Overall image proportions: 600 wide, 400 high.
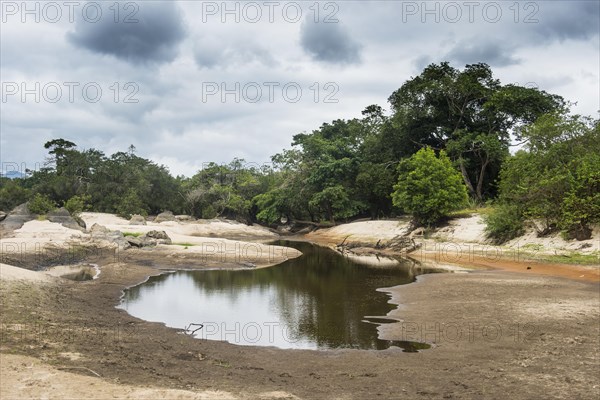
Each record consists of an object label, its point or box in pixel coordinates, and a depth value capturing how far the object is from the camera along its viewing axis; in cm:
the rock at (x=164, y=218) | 6861
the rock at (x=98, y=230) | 3640
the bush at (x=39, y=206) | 4916
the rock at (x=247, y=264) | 3170
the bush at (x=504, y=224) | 3700
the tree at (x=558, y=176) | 3075
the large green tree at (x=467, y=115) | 5297
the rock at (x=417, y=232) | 4753
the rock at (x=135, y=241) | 3693
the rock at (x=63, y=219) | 4040
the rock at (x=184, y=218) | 7306
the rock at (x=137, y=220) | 5949
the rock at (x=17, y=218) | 3709
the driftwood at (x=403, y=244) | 4312
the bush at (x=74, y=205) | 5591
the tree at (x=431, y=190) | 4669
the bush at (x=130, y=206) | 7069
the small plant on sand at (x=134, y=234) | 4338
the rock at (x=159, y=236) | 3936
